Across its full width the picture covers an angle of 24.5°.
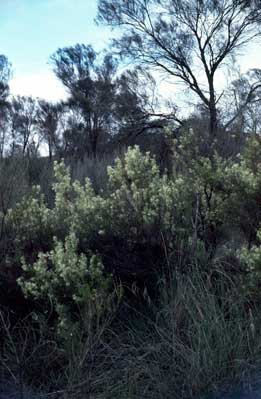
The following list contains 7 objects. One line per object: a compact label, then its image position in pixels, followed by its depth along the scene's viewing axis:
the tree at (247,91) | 22.72
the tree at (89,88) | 29.23
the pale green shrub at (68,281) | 4.79
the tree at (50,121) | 23.70
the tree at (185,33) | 25.19
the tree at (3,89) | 26.73
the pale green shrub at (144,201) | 5.52
